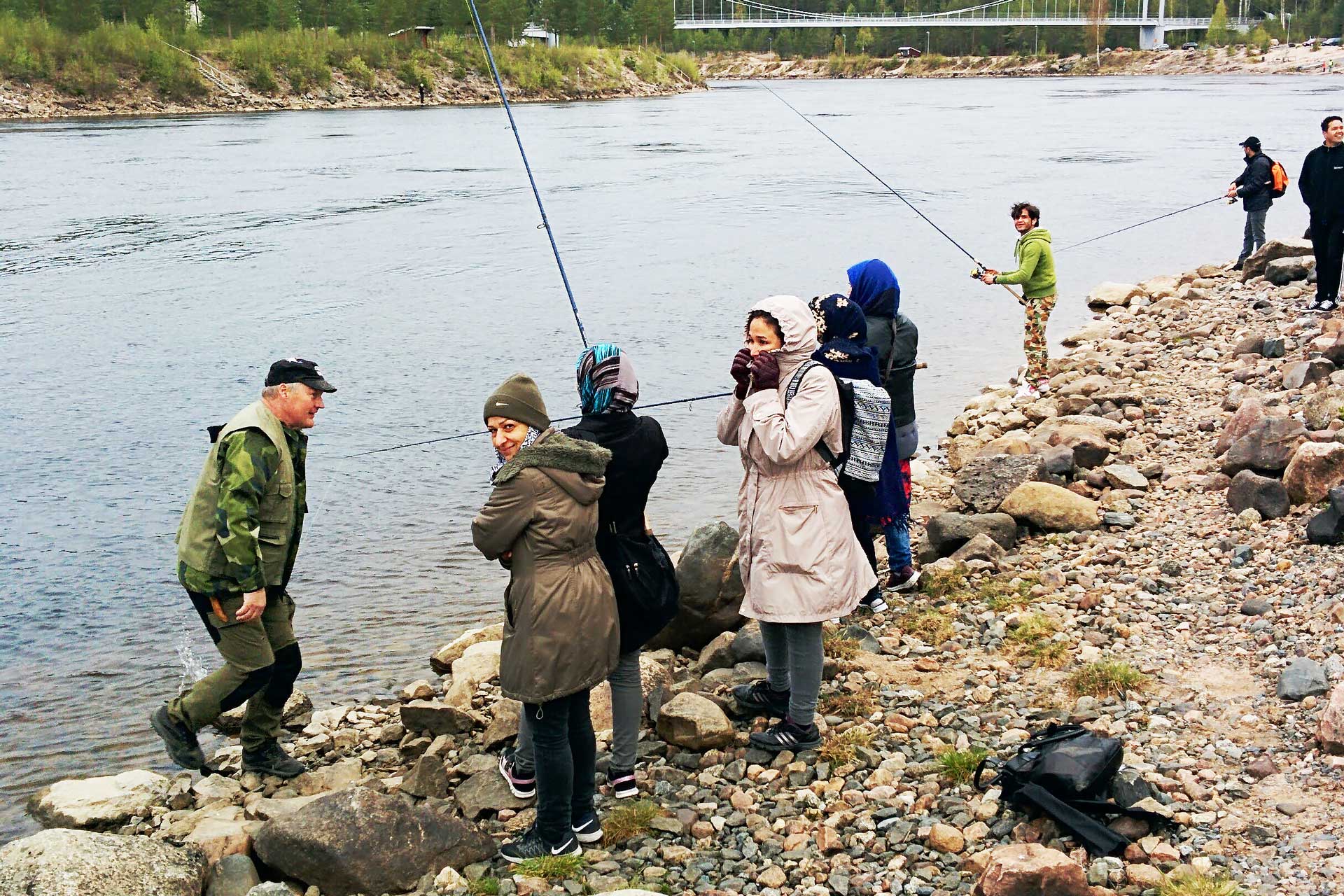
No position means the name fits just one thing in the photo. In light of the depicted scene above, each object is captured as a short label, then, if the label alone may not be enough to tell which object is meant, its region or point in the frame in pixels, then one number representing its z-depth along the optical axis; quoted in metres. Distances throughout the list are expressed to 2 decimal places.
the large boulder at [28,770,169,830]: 5.27
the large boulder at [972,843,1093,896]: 3.79
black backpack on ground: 4.16
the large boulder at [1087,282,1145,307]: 16.25
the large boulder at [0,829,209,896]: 4.16
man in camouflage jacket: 4.92
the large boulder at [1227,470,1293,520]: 6.86
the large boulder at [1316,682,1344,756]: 4.44
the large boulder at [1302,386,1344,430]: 7.80
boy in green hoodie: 10.33
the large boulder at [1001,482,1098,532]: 7.36
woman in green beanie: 4.15
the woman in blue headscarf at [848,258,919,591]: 5.94
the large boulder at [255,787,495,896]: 4.37
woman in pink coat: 4.73
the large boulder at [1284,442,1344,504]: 6.73
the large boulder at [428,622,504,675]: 6.88
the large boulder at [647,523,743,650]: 6.46
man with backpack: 14.62
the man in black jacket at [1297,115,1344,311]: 10.70
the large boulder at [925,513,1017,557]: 7.30
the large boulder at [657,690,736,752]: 5.16
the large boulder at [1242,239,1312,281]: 14.39
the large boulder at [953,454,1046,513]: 7.91
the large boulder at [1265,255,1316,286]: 13.70
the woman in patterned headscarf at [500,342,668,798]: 4.39
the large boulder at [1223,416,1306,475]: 7.36
